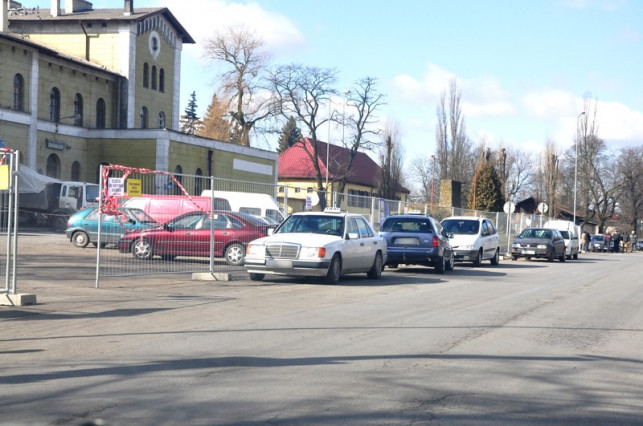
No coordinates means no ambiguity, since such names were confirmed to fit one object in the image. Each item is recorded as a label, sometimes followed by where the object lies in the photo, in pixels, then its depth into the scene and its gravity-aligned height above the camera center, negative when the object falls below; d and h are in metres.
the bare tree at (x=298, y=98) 67.06 +10.99
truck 37.28 +1.24
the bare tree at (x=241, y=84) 67.25 +12.04
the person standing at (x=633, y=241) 84.56 -0.64
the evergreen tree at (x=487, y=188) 66.12 +3.66
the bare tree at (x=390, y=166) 72.94 +5.98
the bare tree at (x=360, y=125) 69.12 +9.10
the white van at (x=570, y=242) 41.03 -0.41
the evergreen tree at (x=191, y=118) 105.00 +14.95
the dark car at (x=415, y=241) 22.77 -0.29
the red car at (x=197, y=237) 17.38 -0.24
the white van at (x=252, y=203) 19.53 +0.73
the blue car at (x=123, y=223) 17.28 +0.04
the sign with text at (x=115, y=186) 15.55 +0.75
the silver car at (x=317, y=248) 16.95 -0.43
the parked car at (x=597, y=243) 73.81 -0.78
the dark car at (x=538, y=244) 35.62 -0.49
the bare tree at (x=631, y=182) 93.56 +6.22
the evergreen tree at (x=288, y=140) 108.31 +12.07
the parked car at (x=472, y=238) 28.08 -0.22
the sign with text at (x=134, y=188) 16.30 +0.77
